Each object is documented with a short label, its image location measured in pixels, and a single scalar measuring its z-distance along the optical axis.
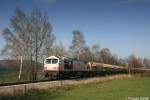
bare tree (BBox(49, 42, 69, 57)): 40.06
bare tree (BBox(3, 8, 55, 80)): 27.01
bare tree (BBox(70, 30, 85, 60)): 46.88
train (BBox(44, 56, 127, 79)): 22.59
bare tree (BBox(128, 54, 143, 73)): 51.04
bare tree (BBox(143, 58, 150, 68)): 82.31
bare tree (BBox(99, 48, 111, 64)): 59.64
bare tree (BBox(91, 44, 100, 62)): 59.50
